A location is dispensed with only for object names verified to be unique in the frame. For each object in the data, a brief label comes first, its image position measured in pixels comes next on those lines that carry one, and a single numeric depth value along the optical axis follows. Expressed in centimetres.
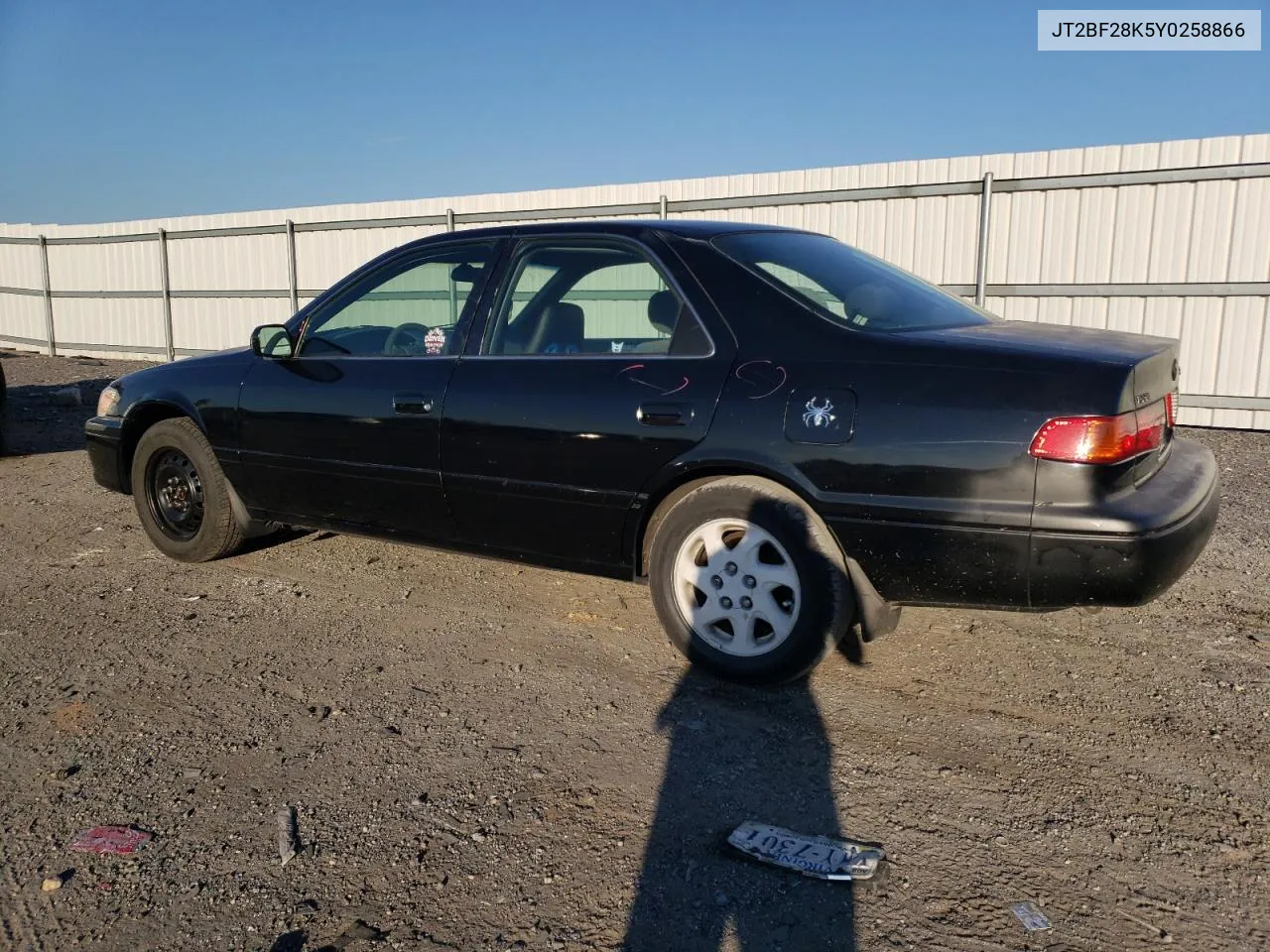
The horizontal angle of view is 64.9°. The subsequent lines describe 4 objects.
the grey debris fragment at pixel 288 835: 251
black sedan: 294
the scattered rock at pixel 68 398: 1135
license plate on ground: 238
